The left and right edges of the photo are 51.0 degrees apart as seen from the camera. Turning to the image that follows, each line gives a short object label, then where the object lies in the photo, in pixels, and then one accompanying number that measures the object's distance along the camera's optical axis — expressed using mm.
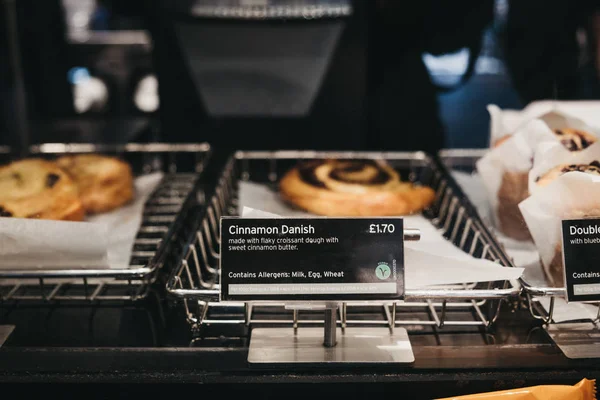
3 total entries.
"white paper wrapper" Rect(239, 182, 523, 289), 909
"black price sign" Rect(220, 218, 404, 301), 862
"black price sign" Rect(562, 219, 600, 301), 890
